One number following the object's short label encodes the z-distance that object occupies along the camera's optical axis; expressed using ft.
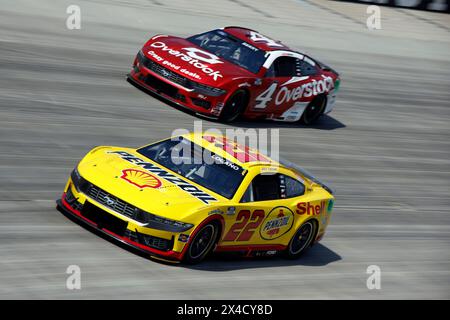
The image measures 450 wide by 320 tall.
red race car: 101.50
